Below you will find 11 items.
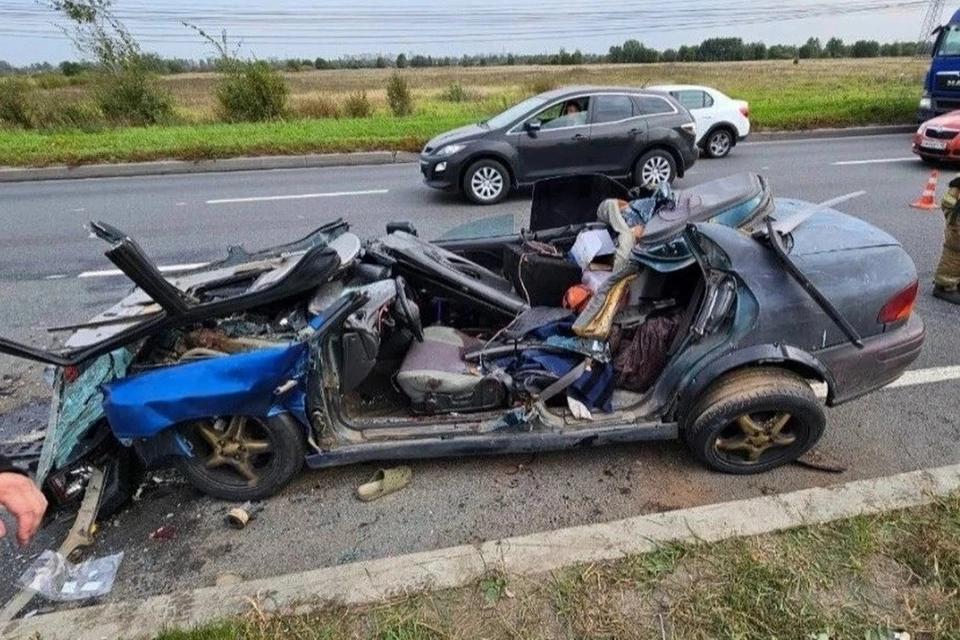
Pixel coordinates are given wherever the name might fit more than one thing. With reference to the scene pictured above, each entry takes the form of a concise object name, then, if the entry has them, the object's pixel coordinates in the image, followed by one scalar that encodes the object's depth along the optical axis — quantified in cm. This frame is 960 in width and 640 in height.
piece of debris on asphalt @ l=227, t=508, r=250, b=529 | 273
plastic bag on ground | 239
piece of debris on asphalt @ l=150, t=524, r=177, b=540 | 271
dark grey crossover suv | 855
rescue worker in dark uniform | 482
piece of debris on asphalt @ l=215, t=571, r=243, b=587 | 244
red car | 966
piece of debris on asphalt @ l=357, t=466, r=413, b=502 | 289
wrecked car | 252
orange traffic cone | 736
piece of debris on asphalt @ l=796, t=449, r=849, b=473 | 301
